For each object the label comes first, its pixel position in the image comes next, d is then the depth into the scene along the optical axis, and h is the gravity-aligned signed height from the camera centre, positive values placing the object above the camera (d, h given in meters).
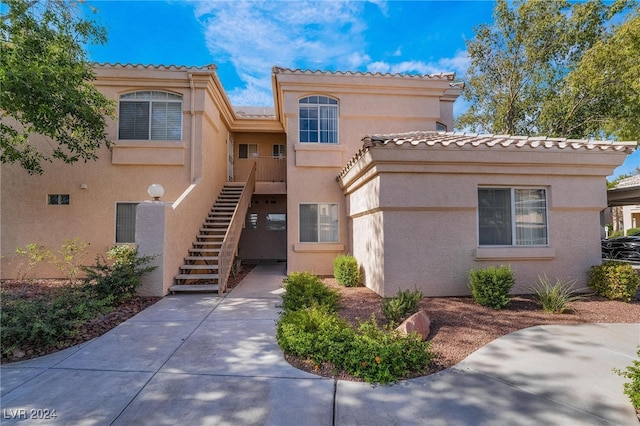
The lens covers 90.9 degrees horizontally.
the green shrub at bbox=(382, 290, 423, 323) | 5.35 -1.33
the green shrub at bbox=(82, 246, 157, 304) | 6.99 -1.10
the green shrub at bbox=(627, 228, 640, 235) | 26.57 -0.12
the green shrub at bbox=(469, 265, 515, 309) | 6.45 -1.17
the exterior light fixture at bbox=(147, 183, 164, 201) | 8.24 +1.01
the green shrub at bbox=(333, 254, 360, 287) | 9.04 -1.23
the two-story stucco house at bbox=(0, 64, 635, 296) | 7.42 +1.23
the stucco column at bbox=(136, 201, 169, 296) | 7.85 -0.24
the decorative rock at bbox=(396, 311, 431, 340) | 4.71 -1.48
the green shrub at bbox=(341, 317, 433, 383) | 3.73 -1.57
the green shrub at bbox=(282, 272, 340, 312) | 6.16 -1.33
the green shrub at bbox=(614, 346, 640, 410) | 3.06 -1.58
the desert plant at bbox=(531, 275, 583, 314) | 6.23 -1.40
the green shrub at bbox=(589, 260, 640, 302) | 6.92 -1.15
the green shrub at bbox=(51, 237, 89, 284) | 9.96 -0.85
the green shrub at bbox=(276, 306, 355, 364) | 4.08 -1.49
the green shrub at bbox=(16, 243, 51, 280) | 10.00 -0.97
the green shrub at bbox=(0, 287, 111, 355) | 4.58 -1.44
